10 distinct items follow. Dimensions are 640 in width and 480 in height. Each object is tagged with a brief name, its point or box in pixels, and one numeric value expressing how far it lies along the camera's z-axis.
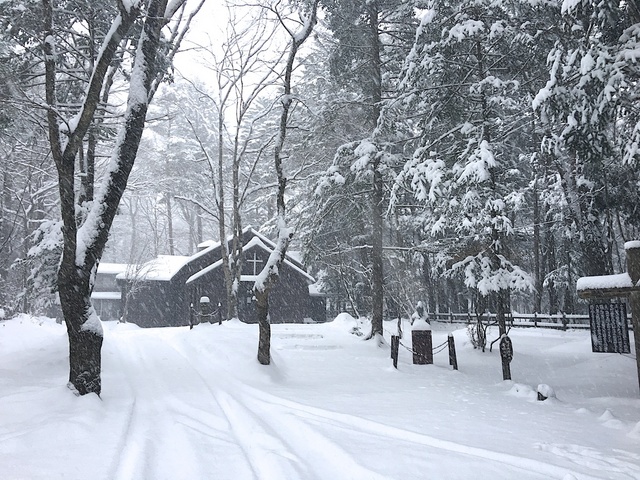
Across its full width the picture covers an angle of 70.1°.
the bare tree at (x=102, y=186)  7.37
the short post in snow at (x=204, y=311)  21.41
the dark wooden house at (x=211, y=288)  33.53
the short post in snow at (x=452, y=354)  12.45
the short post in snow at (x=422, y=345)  12.94
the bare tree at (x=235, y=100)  22.14
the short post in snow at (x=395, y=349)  12.14
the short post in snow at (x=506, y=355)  10.78
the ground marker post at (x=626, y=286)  7.25
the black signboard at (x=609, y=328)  13.00
